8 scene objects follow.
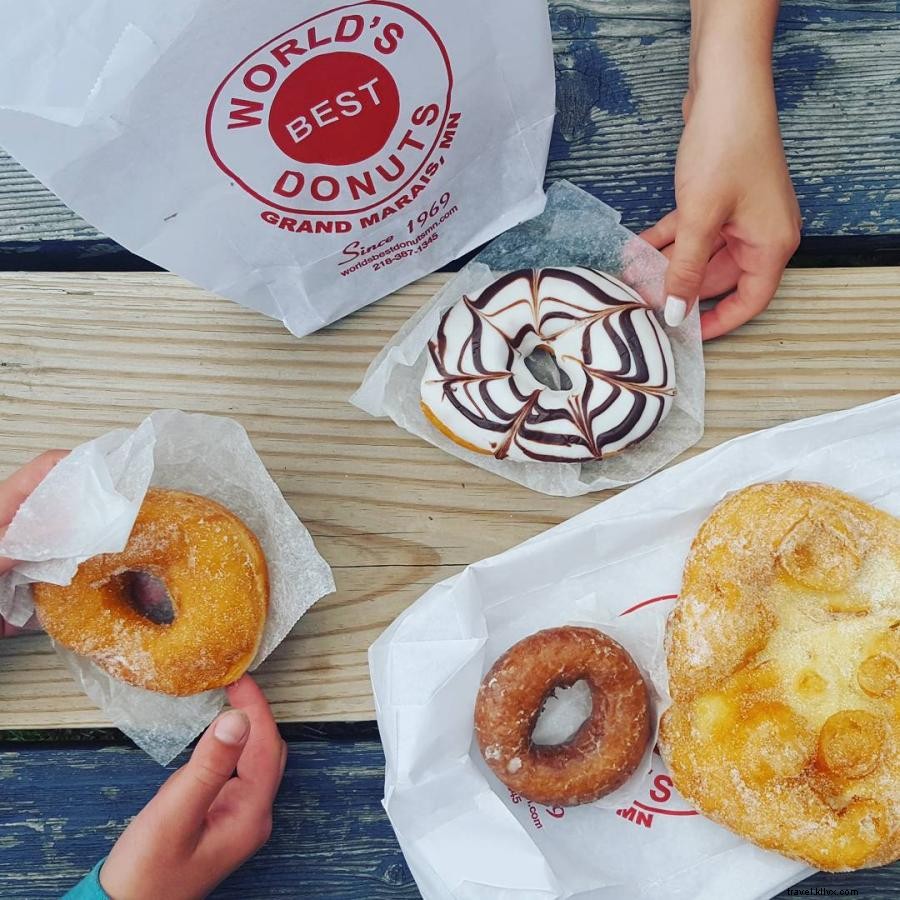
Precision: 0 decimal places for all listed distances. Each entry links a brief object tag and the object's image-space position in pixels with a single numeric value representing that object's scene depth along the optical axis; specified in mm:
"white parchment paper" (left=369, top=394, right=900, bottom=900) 444
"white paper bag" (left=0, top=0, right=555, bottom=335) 325
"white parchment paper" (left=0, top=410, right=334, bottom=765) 437
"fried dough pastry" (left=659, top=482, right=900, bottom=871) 417
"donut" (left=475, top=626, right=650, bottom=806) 433
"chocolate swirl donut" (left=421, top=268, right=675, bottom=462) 453
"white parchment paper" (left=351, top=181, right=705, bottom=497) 474
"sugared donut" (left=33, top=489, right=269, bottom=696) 440
